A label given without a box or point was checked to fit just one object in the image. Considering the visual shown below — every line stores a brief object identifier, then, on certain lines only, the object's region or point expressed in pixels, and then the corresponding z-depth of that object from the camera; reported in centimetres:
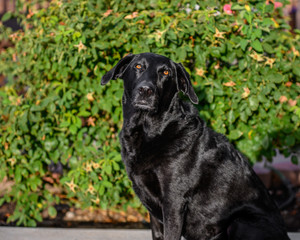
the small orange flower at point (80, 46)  314
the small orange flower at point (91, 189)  343
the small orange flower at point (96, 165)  336
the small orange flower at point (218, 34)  309
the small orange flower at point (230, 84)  323
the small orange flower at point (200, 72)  325
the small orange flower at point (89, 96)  336
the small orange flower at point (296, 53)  319
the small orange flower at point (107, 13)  326
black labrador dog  230
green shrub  316
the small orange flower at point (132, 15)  315
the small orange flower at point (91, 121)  345
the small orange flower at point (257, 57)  315
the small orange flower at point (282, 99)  325
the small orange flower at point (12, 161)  341
